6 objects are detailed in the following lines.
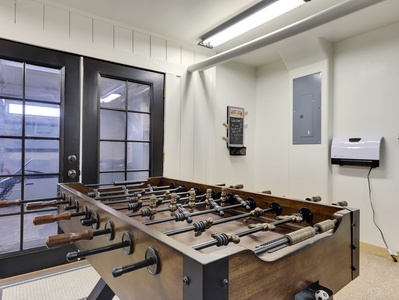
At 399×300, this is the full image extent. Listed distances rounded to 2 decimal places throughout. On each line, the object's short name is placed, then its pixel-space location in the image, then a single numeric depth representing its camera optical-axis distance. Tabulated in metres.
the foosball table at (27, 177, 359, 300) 0.58
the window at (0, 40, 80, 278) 2.19
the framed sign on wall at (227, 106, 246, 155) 3.59
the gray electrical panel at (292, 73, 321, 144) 3.08
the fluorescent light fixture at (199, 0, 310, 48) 2.19
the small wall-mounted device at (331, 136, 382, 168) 2.60
